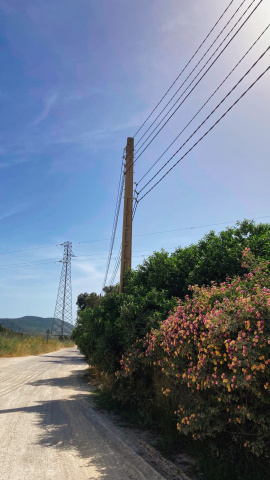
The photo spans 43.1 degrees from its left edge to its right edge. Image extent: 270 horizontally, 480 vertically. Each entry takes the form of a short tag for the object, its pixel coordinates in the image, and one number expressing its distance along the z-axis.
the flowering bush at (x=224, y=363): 3.93
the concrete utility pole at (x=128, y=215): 12.43
